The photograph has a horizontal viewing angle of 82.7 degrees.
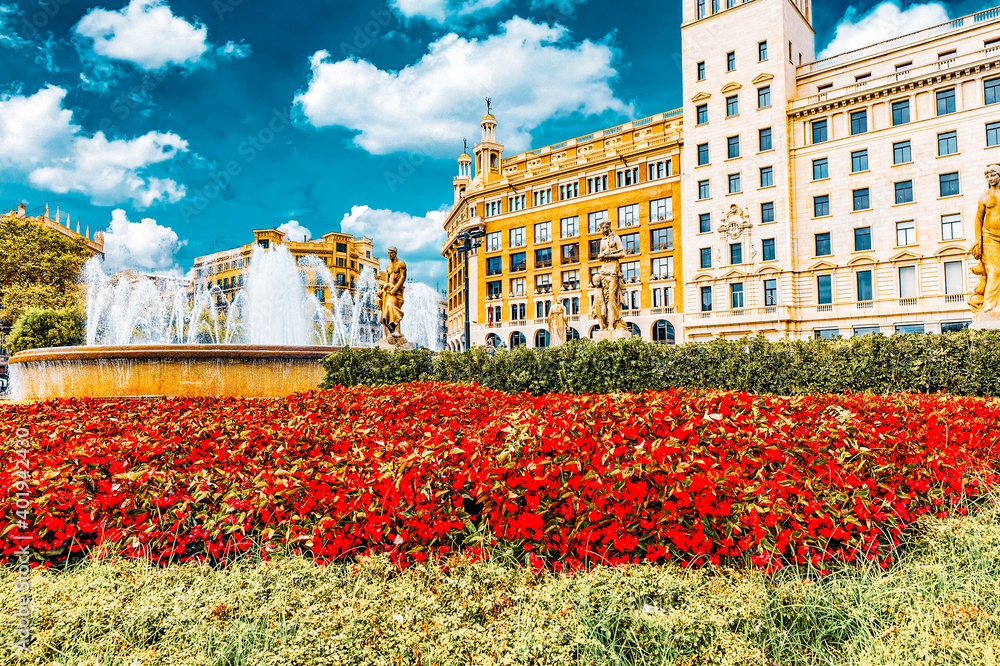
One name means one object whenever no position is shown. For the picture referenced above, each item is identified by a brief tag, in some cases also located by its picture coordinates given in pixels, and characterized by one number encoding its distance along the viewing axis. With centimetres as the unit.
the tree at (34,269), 4000
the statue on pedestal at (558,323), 2252
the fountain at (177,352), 1204
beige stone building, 3212
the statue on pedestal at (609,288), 1570
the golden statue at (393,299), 1661
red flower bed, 315
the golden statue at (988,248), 1114
